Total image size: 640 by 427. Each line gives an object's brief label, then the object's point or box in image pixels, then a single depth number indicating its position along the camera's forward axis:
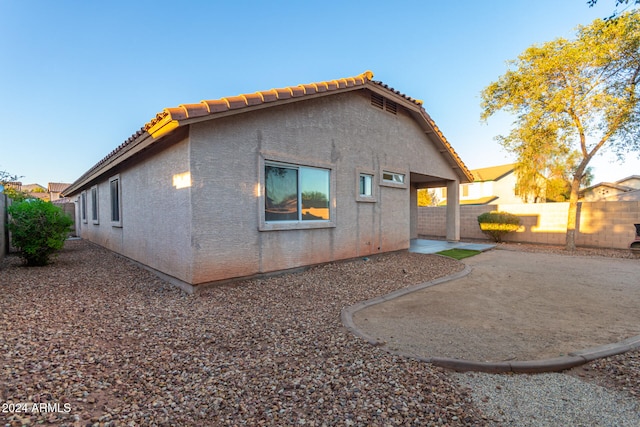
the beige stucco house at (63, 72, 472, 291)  5.72
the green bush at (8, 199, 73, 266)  7.64
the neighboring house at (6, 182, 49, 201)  37.55
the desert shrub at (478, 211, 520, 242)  14.66
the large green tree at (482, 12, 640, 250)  10.54
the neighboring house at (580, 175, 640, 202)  30.05
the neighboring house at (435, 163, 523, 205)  33.89
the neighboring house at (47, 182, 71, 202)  33.33
